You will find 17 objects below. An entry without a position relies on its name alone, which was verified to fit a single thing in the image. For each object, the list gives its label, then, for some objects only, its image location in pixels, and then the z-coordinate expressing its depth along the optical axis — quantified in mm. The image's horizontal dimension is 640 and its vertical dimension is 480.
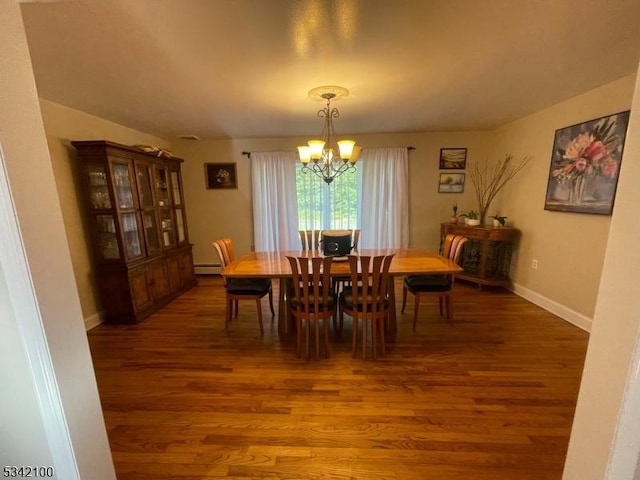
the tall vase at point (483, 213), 3938
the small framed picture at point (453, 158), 4082
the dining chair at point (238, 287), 2660
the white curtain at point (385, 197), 4113
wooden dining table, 2295
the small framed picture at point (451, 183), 4160
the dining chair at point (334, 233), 2645
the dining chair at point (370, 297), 2082
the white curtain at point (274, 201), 4227
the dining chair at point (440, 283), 2676
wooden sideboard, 3498
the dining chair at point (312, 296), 2090
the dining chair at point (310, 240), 3221
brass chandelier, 2295
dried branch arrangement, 3664
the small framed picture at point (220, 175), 4352
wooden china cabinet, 2742
